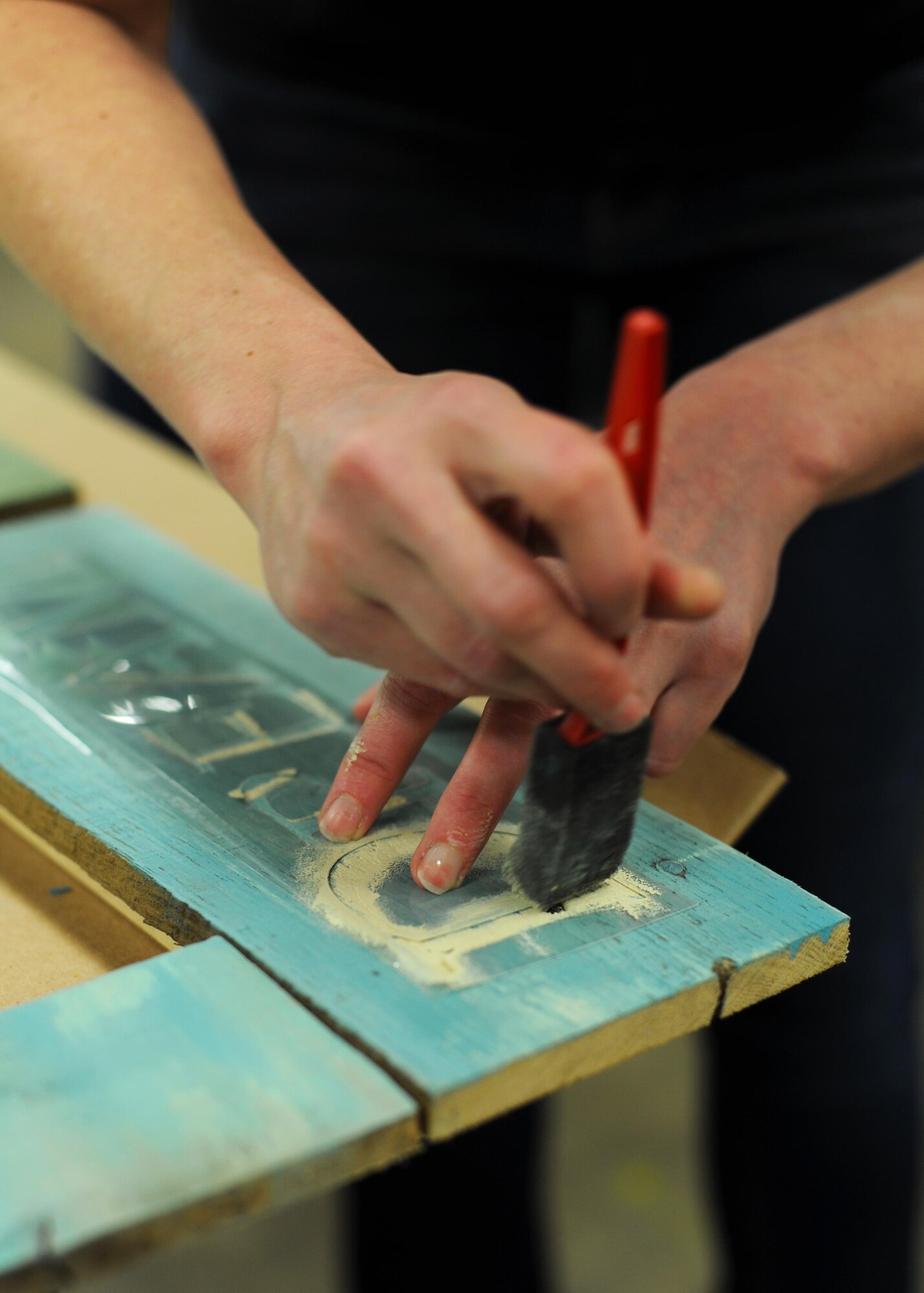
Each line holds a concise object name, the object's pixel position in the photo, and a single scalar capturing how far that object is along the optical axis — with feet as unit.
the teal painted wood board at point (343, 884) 2.67
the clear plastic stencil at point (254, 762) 2.78
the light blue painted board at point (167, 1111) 2.50
